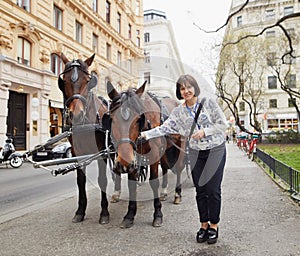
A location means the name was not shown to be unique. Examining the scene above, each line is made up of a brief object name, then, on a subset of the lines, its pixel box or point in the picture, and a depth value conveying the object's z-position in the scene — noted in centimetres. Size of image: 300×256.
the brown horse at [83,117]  447
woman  407
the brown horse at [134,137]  394
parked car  1627
